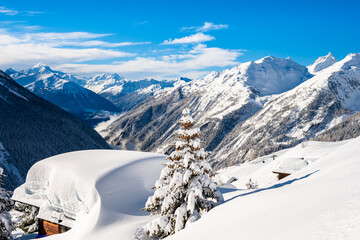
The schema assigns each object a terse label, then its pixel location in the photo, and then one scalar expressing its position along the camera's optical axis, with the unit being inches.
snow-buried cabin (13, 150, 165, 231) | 937.5
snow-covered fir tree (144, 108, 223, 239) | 637.9
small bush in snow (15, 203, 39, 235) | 1323.8
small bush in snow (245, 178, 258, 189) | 1827.9
